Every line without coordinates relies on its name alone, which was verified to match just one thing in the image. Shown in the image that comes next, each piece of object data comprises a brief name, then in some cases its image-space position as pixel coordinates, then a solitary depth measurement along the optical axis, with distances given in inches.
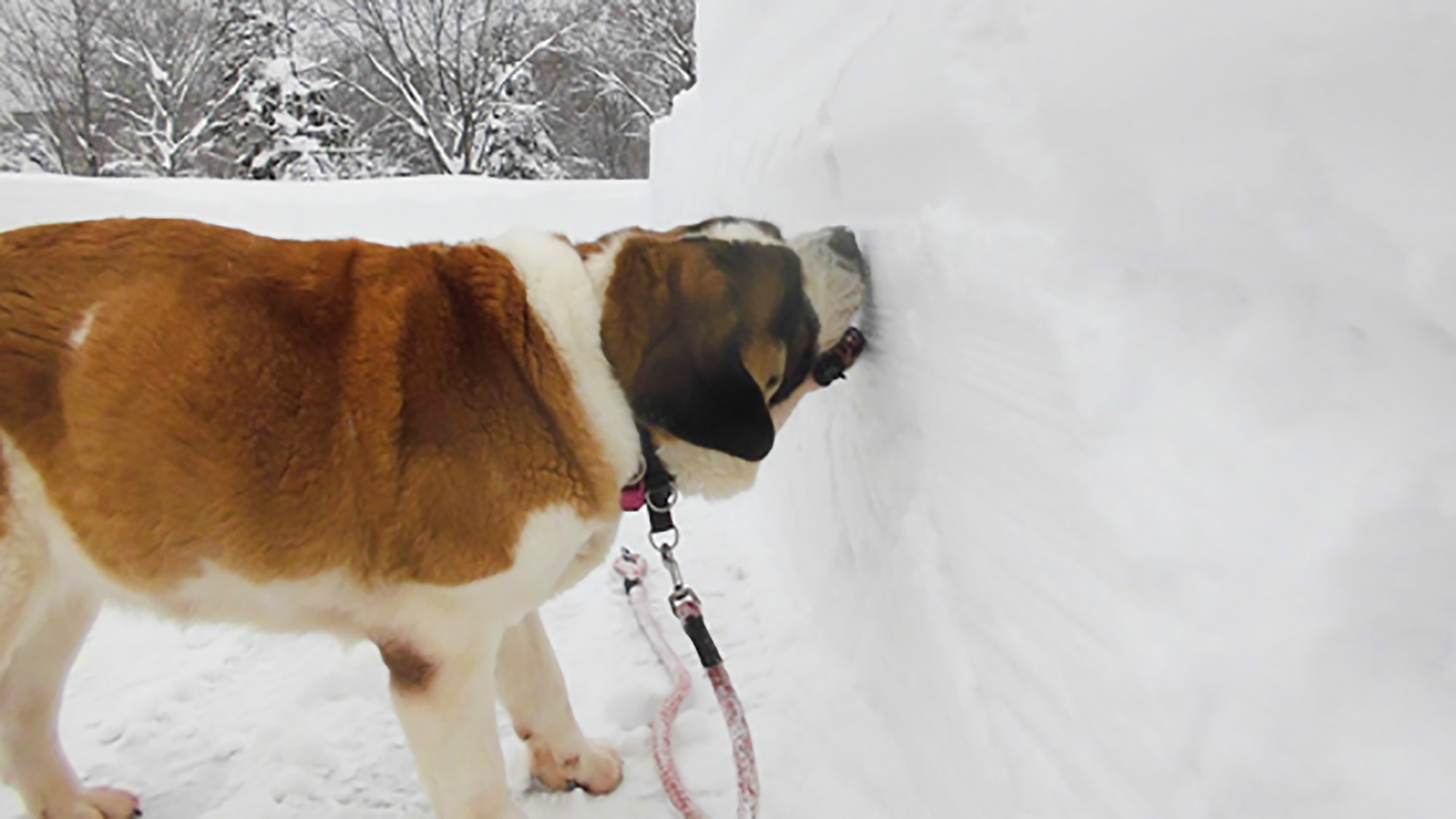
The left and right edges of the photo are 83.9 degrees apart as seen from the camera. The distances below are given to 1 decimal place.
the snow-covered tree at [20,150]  967.6
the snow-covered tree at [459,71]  986.1
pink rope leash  70.6
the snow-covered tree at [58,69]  921.5
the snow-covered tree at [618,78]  981.8
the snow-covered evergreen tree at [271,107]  861.2
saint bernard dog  65.7
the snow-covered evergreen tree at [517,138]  1005.2
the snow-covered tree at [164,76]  977.5
